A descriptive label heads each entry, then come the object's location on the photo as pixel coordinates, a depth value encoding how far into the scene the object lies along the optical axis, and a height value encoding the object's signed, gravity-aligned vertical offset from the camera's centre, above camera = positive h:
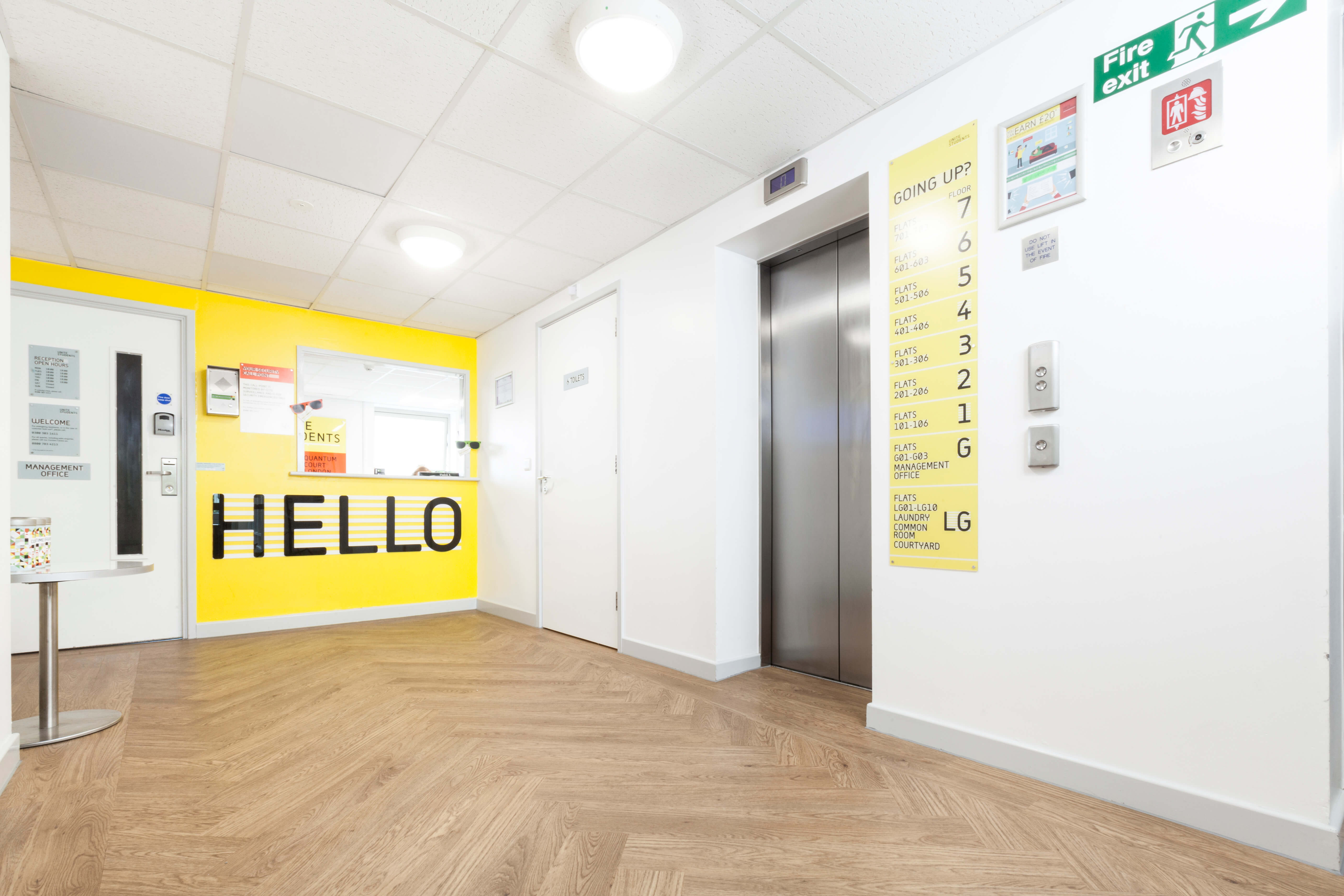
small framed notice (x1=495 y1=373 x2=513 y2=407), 5.24 +0.49
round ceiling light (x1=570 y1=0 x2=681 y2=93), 1.99 +1.33
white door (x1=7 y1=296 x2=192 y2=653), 3.90 -0.09
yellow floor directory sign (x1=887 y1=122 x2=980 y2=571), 2.23 +0.34
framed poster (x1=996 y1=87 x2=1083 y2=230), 1.99 +0.93
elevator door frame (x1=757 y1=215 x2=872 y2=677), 3.45 -0.19
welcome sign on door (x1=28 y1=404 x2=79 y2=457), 3.91 +0.12
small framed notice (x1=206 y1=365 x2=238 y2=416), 4.50 +0.42
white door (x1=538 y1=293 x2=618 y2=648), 4.07 -0.18
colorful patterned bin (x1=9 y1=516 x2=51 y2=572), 2.31 -0.35
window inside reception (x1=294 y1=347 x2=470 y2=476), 4.97 +0.27
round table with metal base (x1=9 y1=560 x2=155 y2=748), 2.38 -0.89
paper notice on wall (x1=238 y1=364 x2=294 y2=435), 4.66 +0.37
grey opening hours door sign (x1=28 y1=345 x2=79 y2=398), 3.93 +0.48
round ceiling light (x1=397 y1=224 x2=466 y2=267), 3.57 +1.17
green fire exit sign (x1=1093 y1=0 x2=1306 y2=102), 1.67 +1.14
